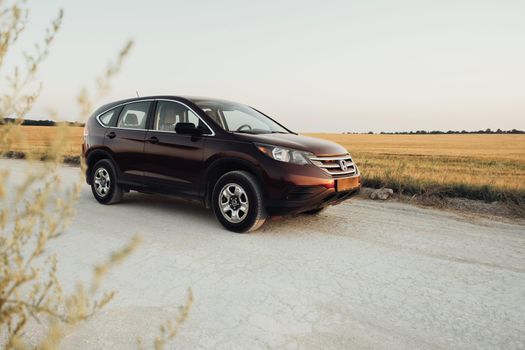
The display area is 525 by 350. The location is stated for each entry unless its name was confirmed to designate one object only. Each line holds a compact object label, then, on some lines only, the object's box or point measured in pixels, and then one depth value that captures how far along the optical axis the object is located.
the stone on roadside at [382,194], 8.46
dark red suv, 5.47
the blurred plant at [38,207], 1.63
